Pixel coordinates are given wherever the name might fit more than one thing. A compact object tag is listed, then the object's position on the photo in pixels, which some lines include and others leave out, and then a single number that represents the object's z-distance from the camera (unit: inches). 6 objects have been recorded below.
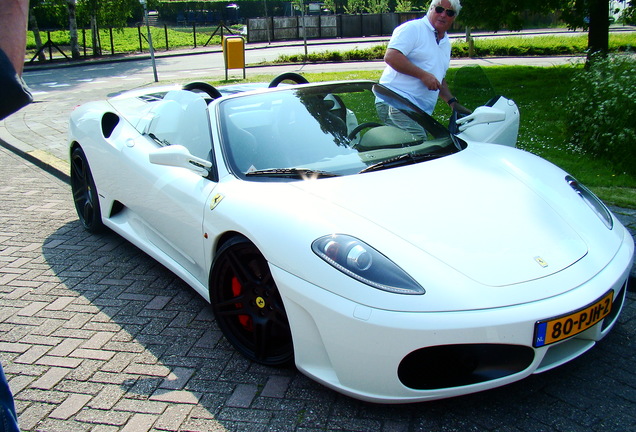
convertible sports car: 91.8
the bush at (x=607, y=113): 233.5
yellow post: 594.9
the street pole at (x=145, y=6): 569.8
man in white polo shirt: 186.7
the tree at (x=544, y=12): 424.2
